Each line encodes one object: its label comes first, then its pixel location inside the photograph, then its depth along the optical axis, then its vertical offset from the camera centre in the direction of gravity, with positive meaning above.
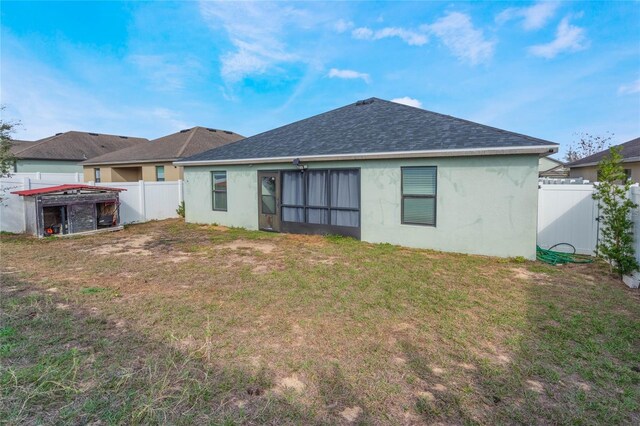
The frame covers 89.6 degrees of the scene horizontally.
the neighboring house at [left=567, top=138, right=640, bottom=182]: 13.28 +1.35
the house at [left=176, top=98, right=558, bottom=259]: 7.40 +0.27
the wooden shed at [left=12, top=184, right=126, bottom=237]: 9.43 -0.54
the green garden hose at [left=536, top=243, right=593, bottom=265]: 7.20 -1.54
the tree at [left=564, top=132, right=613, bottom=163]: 33.84 +5.03
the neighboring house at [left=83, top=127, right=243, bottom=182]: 18.05 +1.98
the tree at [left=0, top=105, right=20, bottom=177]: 8.53 +1.38
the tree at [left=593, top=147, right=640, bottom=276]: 5.89 -0.54
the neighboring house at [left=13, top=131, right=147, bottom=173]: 23.23 +3.26
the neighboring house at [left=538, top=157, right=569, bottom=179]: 22.59 +1.62
